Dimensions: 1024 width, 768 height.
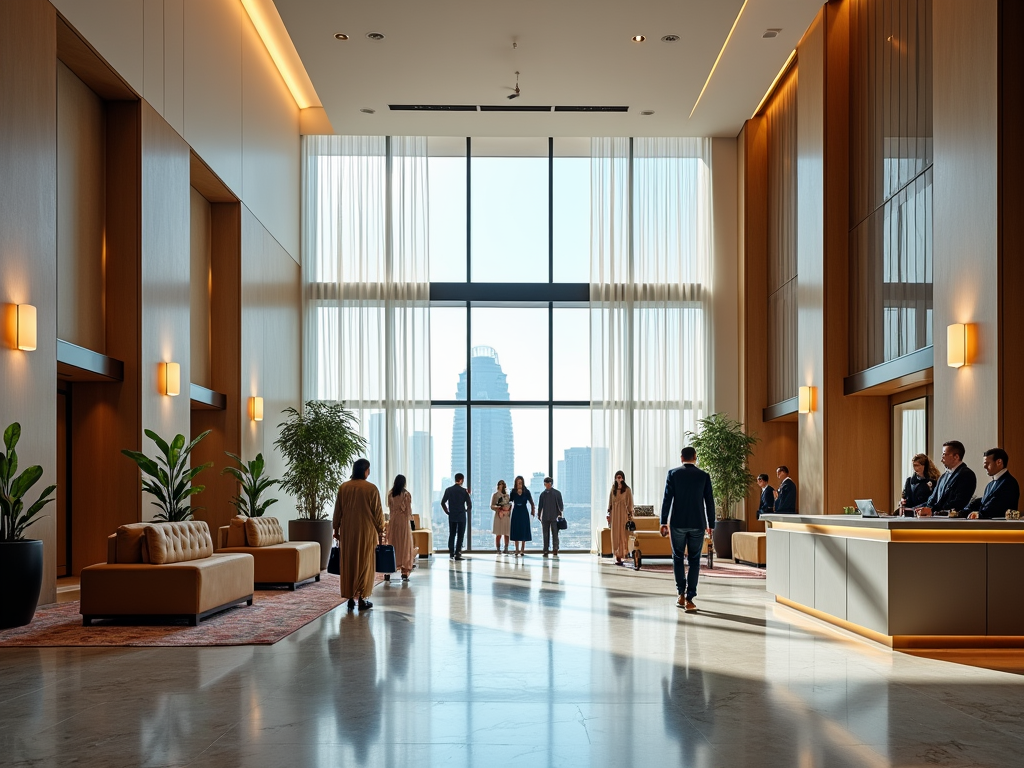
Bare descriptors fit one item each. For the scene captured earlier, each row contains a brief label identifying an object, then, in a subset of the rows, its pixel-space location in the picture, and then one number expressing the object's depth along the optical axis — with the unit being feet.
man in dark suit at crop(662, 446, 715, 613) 30.86
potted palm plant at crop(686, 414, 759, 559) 55.21
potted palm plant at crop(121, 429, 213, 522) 34.17
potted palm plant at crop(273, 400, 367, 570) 51.55
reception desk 22.36
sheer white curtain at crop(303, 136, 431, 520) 62.44
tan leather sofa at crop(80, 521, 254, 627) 26.32
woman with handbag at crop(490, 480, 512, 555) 59.62
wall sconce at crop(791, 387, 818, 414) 46.32
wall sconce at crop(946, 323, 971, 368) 29.78
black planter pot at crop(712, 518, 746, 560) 55.47
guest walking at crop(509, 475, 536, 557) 58.49
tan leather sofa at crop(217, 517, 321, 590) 37.70
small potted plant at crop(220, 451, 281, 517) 43.89
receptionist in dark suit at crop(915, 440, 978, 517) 26.12
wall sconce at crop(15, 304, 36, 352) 27.76
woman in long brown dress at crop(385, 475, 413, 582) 41.57
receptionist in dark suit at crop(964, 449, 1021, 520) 24.09
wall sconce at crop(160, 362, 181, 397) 38.42
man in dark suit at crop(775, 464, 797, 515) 47.42
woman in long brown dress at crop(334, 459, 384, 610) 30.60
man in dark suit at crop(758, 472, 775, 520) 49.52
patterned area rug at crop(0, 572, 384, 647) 23.36
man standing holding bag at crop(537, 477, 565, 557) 58.80
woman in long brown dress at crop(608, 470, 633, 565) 52.06
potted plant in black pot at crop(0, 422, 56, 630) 25.08
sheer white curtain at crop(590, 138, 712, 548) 62.23
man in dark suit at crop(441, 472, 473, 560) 54.60
